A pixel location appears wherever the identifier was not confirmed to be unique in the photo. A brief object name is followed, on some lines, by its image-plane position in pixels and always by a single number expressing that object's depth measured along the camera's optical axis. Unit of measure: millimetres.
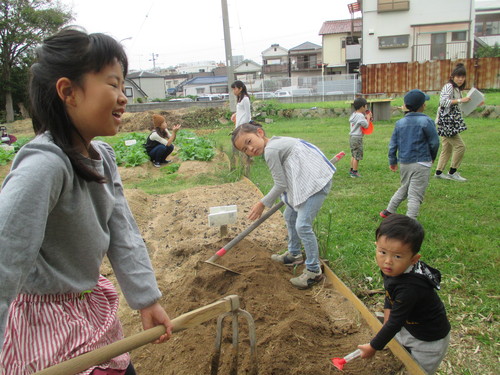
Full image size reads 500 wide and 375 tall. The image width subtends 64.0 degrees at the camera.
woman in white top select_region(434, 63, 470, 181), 6055
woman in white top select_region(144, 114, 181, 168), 9703
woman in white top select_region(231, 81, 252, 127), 7980
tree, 25734
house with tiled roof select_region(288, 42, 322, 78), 46372
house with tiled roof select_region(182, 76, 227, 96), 58844
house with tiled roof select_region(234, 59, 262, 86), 51156
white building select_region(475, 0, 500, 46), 41562
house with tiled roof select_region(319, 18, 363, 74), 37531
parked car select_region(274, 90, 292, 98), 27125
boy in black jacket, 1994
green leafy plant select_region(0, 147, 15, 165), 10334
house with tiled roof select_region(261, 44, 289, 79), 56094
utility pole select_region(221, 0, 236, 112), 15273
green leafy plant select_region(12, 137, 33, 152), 12307
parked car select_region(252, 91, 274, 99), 26078
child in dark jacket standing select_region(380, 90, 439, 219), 4355
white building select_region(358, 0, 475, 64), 26641
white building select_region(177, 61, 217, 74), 98625
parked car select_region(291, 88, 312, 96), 27984
